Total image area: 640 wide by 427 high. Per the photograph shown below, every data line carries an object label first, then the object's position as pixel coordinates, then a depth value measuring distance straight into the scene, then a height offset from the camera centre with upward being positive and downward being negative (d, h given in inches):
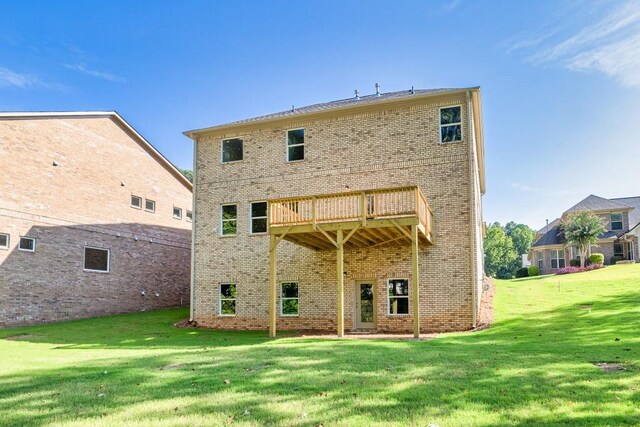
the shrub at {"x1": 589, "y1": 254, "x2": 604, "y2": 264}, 1328.7 +14.5
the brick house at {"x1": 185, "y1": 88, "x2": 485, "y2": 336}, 592.7 +67.0
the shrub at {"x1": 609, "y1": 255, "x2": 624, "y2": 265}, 1434.5 +12.2
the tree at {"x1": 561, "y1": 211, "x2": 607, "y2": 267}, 1306.6 +90.2
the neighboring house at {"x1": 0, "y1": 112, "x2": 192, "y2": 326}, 744.3 +87.6
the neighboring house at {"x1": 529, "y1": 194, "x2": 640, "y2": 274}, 1432.1 +81.9
